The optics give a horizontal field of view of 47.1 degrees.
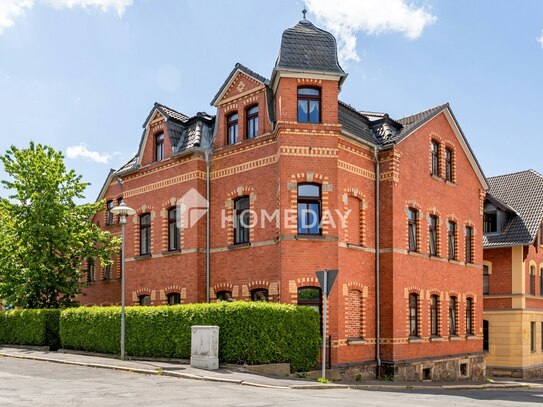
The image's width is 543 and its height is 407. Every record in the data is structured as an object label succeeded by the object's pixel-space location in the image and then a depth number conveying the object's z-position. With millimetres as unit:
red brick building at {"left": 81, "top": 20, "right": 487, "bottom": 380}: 19719
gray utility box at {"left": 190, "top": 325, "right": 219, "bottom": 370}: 16406
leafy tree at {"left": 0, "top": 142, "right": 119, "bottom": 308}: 26484
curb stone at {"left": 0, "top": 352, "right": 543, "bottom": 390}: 14086
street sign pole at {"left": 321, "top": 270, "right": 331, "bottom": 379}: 14829
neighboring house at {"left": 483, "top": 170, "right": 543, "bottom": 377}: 31266
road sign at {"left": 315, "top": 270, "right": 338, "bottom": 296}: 14844
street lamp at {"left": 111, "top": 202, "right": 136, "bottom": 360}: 18766
